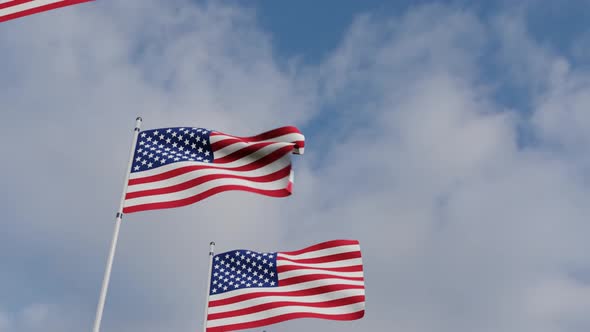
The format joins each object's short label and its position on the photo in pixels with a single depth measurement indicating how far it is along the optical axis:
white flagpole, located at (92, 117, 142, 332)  12.66
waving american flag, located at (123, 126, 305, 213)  15.44
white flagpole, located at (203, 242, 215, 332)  20.51
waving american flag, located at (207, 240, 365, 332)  20.45
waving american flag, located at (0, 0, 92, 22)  10.46
